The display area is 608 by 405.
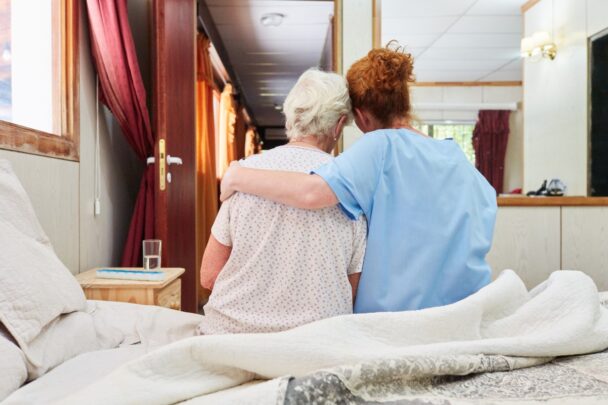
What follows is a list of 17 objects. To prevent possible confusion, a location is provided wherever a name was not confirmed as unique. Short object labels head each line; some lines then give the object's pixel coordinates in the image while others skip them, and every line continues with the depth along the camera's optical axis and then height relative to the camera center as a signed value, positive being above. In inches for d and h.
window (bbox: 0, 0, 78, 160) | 85.1 +21.1
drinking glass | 90.0 -9.2
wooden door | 101.6 +13.2
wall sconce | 154.0 +42.9
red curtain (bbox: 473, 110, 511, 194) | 181.9 +18.7
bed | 32.3 -10.6
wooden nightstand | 76.7 -13.0
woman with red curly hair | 49.4 -1.0
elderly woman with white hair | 49.8 -5.8
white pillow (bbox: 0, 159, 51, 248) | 53.5 -0.8
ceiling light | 195.6 +64.8
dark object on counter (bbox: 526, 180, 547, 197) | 140.5 +1.0
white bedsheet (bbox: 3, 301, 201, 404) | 41.1 -14.5
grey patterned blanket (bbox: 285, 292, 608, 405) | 30.6 -11.8
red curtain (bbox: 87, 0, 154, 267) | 95.8 +19.6
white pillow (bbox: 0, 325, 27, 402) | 39.3 -12.6
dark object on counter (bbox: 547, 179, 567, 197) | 138.5 +2.0
